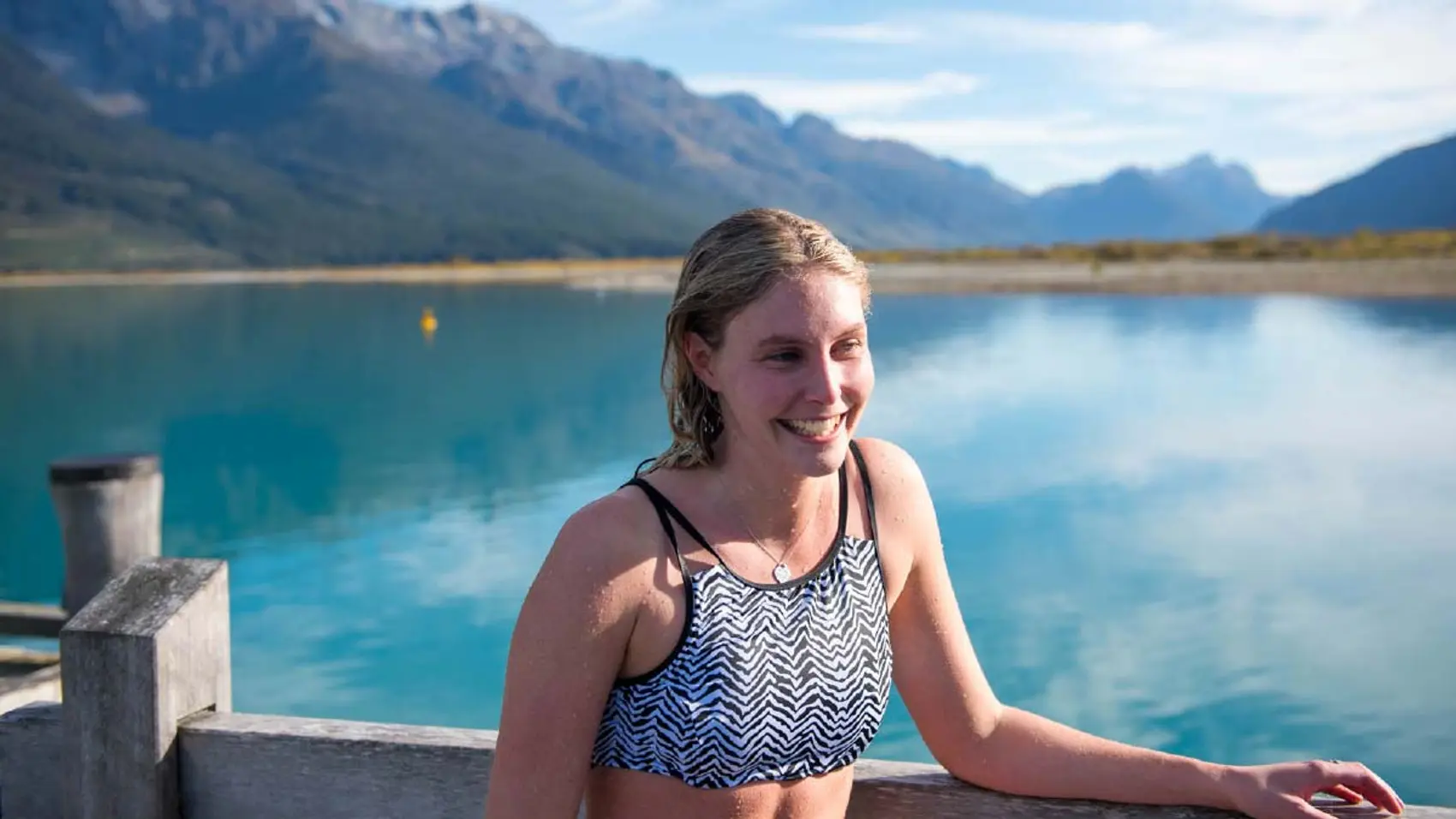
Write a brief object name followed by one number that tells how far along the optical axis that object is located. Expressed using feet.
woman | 5.08
